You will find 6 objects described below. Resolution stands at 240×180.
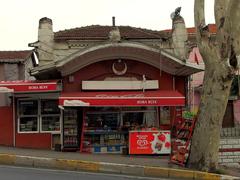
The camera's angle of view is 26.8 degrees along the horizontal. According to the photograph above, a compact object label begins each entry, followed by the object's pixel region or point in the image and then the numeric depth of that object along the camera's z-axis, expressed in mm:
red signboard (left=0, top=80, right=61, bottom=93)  19359
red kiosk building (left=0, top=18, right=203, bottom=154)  19172
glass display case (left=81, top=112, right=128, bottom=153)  19844
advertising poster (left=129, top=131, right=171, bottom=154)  19156
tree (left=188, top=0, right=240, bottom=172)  13758
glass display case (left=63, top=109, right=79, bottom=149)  19969
